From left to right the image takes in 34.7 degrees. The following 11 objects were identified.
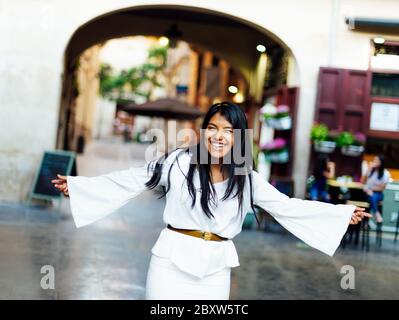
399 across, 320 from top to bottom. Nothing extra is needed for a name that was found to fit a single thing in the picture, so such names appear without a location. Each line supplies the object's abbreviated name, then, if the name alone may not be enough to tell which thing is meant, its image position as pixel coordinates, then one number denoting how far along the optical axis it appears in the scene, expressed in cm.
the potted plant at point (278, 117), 1216
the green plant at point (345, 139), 1150
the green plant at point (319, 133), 1148
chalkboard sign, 1137
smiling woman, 351
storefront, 1195
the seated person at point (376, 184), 1130
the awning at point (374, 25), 1182
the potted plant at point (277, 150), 1216
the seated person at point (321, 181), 1093
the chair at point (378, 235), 1114
